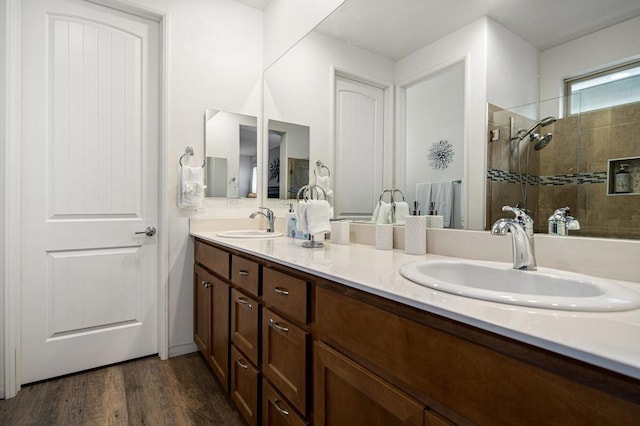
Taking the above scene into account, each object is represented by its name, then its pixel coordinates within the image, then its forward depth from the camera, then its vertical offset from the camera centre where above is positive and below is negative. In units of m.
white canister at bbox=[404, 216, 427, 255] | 1.31 -0.10
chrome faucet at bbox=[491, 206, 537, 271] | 0.92 -0.07
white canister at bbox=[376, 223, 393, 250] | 1.46 -0.12
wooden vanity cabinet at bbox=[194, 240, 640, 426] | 0.46 -0.32
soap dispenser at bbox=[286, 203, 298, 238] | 2.00 -0.10
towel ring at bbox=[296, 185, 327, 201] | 1.89 +0.11
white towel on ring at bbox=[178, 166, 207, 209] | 2.17 +0.13
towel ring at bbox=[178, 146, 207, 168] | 2.23 +0.38
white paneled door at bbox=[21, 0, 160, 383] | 1.87 +0.12
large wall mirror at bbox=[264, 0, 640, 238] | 0.99 +0.48
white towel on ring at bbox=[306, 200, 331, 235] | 1.52 -0.03
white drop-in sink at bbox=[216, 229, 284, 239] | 2.01 -0.17
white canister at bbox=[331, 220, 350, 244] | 1.70 -0.12
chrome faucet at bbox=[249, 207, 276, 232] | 2.29 -0.07
